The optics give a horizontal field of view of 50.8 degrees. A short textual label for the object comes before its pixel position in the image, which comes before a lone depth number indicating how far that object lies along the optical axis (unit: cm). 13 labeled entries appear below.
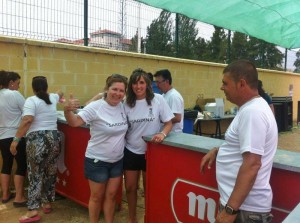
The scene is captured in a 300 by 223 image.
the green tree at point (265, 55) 1356
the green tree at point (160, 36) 770
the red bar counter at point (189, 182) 205
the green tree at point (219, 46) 1222
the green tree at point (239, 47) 1329
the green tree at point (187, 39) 883
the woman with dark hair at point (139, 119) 309
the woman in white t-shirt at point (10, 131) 412
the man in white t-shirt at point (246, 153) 174
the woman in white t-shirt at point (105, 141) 297
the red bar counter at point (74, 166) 388
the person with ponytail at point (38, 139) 373
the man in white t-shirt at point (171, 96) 407
